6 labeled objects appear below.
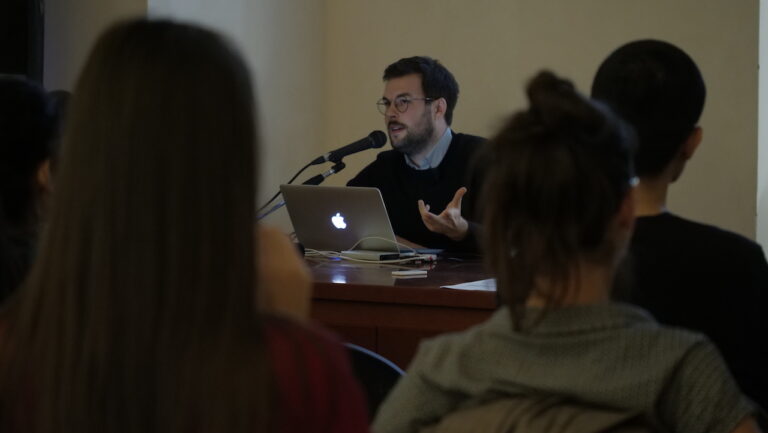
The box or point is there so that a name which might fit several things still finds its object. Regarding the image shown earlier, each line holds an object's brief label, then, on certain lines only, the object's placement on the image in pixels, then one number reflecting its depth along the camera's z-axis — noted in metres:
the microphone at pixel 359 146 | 5.88
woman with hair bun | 2.04
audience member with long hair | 1.55
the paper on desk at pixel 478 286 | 4.63
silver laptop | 5.87
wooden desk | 4.64
